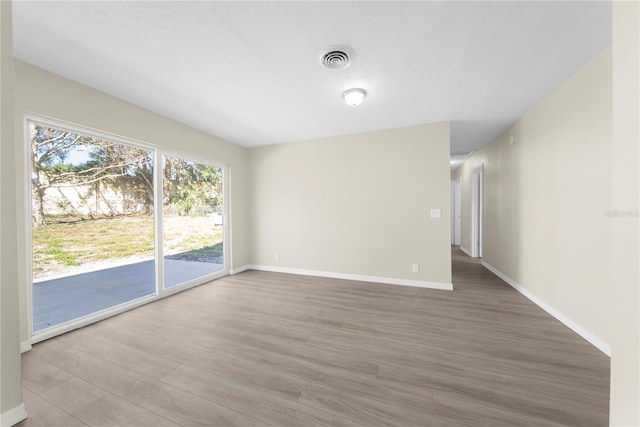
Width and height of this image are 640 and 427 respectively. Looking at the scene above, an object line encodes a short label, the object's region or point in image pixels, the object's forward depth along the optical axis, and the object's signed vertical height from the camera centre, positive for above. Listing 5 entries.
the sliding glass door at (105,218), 2.24 -0.08
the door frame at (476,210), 4.98 +0.00
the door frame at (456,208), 6.78 +0.07
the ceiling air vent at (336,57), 1.80 +1.31
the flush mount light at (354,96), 2.42 +1.26
